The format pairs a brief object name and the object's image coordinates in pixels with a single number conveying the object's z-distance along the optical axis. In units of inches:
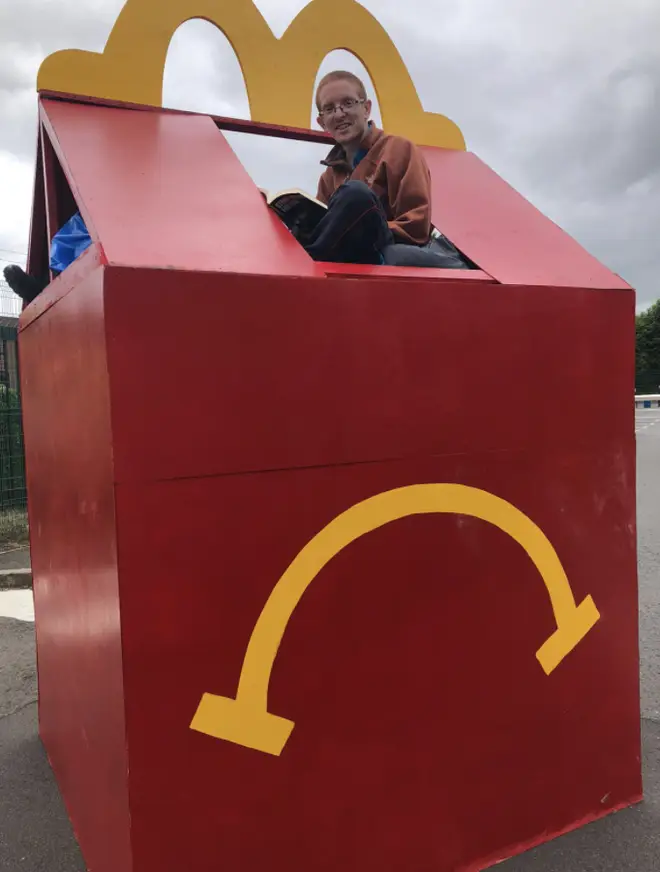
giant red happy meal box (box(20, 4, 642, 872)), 49.6
